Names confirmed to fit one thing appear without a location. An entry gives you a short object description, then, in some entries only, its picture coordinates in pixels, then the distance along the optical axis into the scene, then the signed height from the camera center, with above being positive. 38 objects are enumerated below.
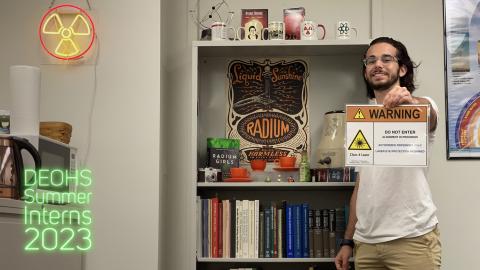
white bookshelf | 3.08 +0.27
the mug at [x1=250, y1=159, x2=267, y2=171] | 3.03 -0.10
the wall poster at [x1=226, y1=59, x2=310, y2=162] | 3.20 +0.21
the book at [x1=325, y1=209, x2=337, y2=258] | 2.87 -0.46
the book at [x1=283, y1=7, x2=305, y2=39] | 3.00 +0.62
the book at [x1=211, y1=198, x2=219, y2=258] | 2.89 -0.40
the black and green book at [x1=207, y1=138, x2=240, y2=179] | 2.98 -0.05
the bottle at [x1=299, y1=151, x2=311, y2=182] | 2.92 -0.13
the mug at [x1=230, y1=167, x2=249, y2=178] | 2.92 -0.14
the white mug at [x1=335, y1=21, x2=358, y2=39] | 2.98 +0.58
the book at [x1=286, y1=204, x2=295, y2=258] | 2.88 -0.43
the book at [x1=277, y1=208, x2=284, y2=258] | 2.89 -0.43
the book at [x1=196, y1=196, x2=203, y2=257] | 2.86 -0.40
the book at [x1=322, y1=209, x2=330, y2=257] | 2.88 -0.44
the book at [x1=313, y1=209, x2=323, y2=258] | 2.88 -0.47
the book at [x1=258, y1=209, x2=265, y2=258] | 2.88 -0.45
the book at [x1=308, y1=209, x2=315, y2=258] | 2.88 -0.45
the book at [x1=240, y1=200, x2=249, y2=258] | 2.88 -0.41
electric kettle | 2.26 -0.09
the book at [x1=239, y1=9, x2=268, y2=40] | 3.00 +0.64
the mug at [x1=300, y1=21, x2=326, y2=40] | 2.97 +0.58
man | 2.23 -0.24
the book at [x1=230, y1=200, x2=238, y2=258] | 2.89 -0.41
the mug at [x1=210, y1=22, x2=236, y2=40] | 2.98 +0.58
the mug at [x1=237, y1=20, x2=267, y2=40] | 3.00 +0.59
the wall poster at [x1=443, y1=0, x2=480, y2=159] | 3.10 +0.32
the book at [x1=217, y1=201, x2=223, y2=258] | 2.89 -0.42
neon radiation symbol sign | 2.93 +0.56
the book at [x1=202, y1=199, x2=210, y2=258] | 2.89 -0.41
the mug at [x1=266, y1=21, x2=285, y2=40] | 2.96 +0.57
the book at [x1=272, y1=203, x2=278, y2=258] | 2.89 -0.42
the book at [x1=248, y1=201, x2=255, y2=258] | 2.88 -0.41
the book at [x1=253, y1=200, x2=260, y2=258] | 2.88 -0.36
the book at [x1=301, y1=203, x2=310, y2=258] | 2.88 -0.43
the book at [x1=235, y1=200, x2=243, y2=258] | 2.88 -0.40
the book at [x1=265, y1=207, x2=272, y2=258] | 2.88 -0.43
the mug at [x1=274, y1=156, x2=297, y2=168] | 3.00 -0.09
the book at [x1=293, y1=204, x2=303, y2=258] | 2.88 -0.43
